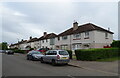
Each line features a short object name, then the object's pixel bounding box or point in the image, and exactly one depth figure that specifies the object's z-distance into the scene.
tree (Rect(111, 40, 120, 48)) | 13.52
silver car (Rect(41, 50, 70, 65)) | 7.90
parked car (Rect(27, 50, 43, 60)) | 11.20
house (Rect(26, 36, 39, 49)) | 35.47
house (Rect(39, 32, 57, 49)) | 26.47
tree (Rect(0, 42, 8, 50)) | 58.90
